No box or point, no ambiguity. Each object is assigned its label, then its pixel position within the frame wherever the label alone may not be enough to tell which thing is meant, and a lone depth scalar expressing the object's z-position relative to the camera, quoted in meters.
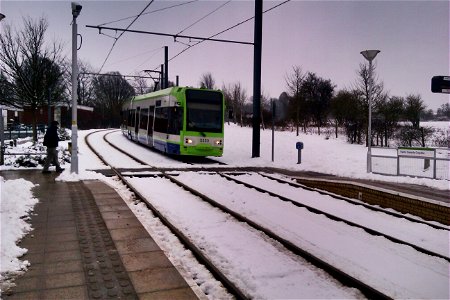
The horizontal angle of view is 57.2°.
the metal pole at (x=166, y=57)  34.97
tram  17.69
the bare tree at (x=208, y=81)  87.53
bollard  18.44
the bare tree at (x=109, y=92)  83.31
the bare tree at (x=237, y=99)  62.97
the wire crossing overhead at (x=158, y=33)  17.53
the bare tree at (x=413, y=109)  30.07
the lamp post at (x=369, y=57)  15.26
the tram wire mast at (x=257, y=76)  19.48
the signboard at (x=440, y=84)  7.79
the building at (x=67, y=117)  57.12
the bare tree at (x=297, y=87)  43.12
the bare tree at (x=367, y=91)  30.30
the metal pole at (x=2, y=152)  15.24
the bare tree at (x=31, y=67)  25.91
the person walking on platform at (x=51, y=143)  13.81
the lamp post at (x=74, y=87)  13.27
